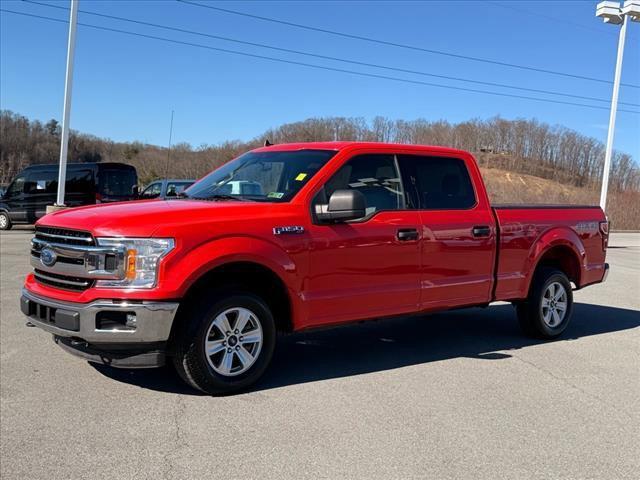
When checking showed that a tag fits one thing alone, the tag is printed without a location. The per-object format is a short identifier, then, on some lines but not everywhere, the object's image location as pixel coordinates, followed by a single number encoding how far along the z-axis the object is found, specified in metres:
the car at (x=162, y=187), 18.34
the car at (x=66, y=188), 20.42
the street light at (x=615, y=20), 22.59
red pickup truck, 4.14
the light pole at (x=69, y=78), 18.16
